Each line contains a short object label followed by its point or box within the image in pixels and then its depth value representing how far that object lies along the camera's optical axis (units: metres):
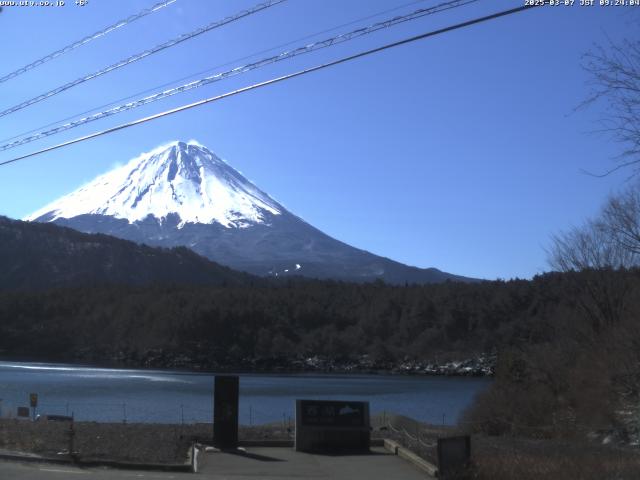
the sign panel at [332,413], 19.47
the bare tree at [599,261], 42.41
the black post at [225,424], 19.50
